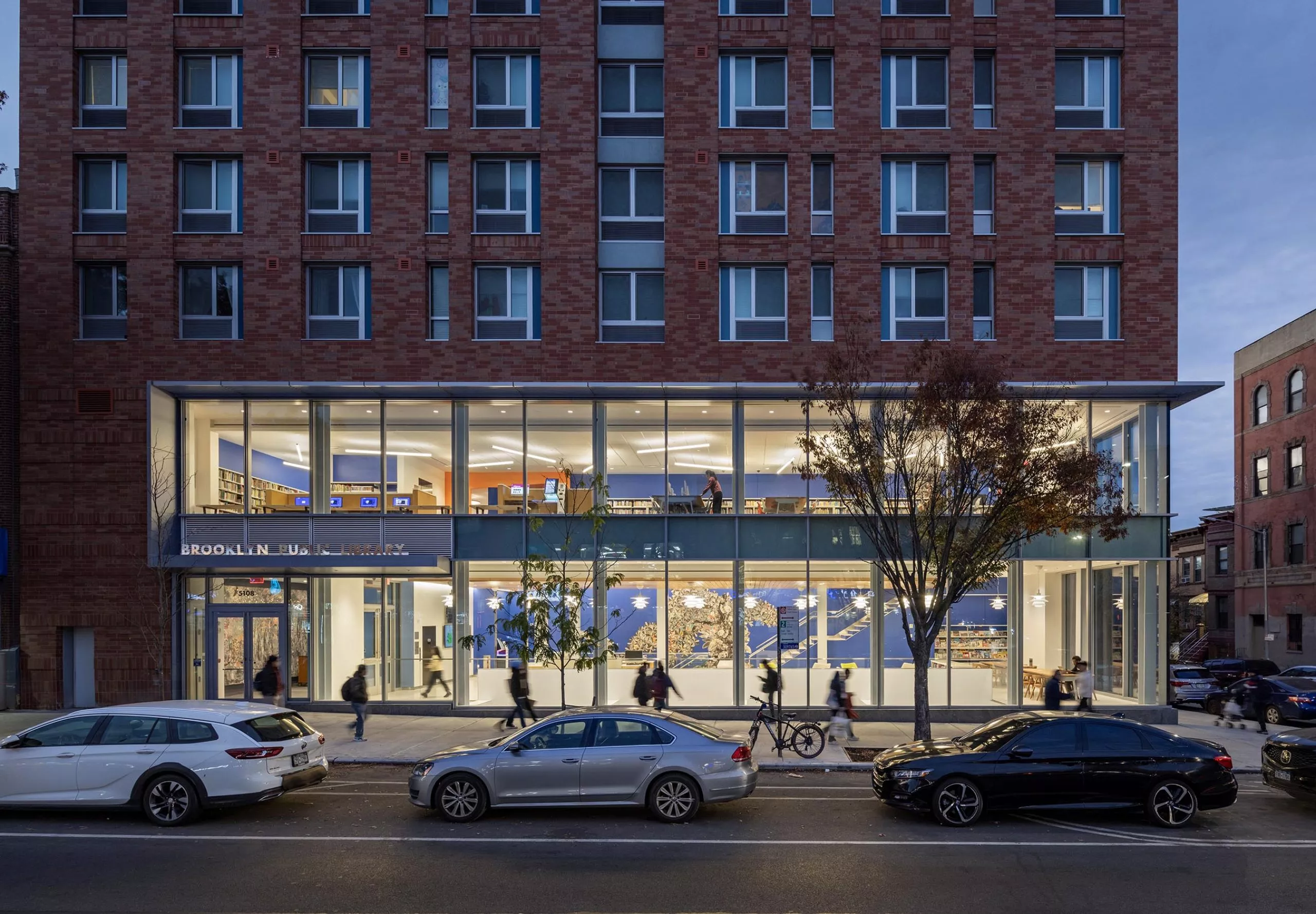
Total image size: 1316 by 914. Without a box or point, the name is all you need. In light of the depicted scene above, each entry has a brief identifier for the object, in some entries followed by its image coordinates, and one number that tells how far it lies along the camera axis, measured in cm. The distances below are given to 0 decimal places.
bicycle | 1723
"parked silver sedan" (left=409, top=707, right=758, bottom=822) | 1253
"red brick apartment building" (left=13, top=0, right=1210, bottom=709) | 2264
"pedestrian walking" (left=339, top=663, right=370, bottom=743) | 1884
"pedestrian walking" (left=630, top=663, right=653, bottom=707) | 2008
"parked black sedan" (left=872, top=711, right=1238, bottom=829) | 1248
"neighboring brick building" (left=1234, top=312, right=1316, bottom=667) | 4034
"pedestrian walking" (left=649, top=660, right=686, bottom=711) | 1995
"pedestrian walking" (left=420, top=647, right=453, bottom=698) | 2255
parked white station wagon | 1236
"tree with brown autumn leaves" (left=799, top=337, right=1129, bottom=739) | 1702
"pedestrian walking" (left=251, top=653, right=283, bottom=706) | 2002
